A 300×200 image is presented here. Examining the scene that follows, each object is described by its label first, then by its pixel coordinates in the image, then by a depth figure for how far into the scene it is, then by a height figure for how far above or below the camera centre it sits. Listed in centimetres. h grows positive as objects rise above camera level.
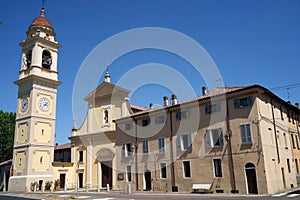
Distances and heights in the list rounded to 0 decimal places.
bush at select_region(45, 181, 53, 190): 3498 -150
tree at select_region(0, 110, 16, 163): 5159 +675
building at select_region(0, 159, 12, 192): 3778 -2
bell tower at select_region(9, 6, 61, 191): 3538 +844
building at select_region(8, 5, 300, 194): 2280 +284
